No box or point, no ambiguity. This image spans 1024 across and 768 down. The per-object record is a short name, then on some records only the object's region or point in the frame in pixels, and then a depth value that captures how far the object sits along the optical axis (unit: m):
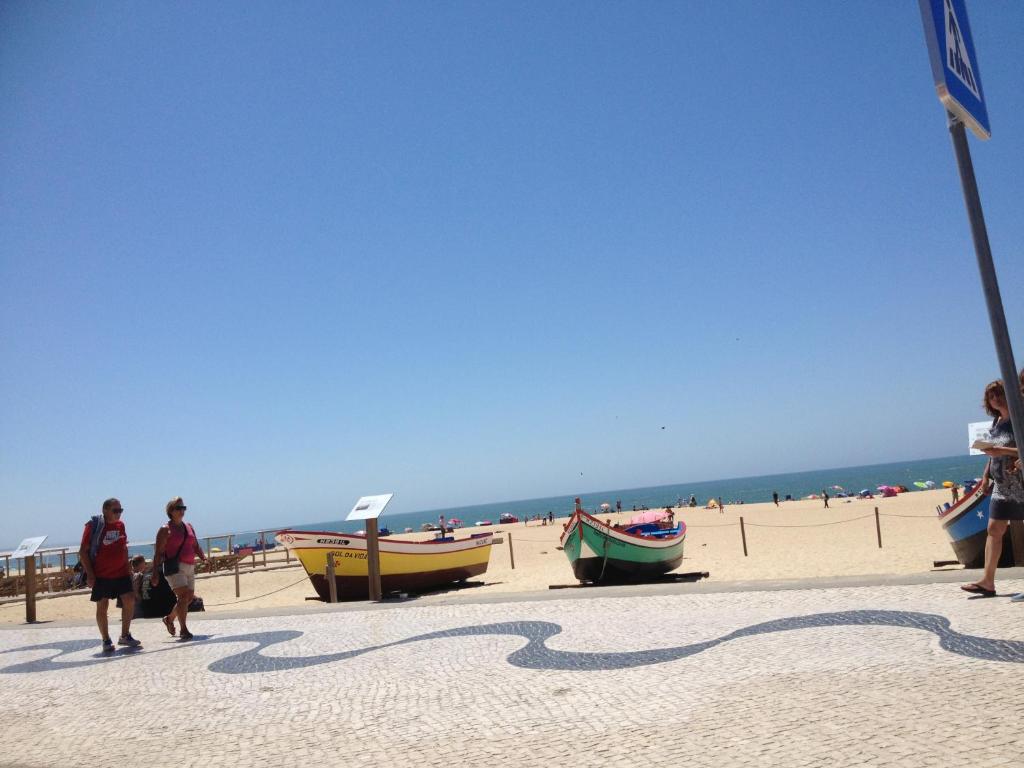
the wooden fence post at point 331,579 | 12.05
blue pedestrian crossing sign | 2.41
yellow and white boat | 15.74
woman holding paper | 5.95
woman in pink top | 8.27
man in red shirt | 7.85
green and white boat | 15.55
